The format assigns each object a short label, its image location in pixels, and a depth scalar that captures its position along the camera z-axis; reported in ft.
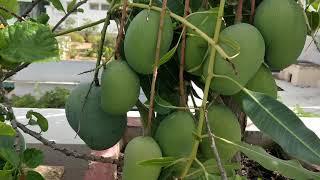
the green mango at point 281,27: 1.69
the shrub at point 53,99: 12.81
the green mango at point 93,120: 2.19
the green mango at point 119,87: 1.86
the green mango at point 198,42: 1.66
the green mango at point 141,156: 1.65
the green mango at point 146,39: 1.73
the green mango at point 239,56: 1.54
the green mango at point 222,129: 1.73
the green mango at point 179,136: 1.70
